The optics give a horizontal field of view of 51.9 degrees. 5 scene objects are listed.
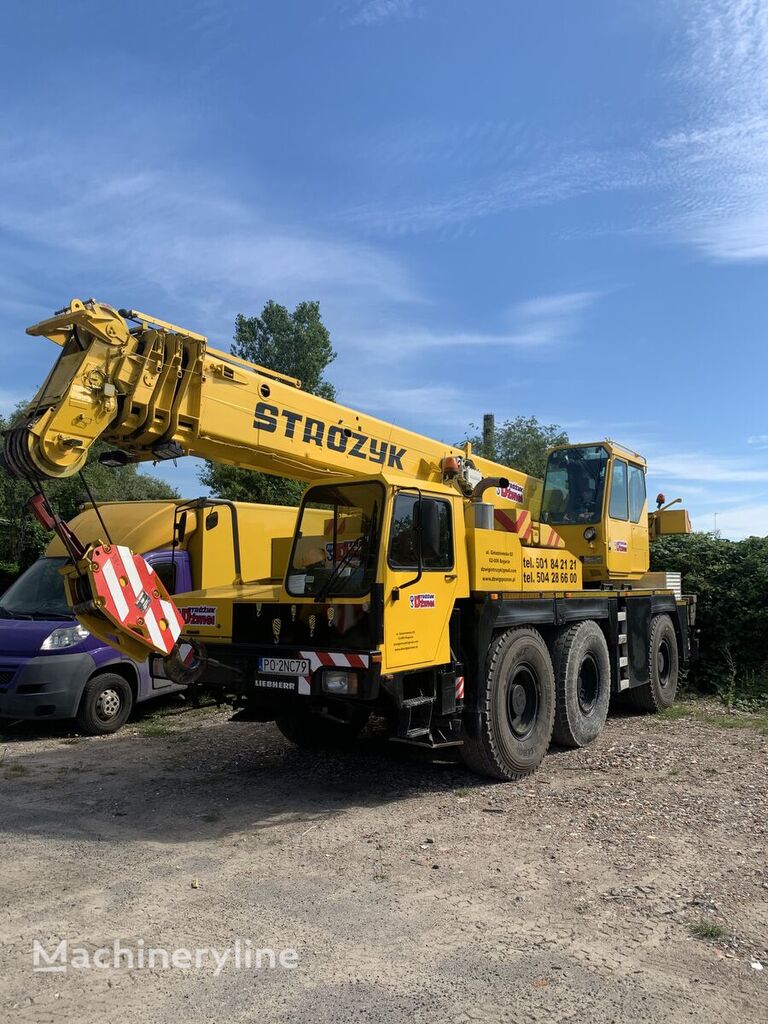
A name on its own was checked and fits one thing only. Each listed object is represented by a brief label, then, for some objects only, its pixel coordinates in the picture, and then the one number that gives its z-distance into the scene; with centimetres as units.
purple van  851
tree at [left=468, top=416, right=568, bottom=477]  3441
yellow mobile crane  590
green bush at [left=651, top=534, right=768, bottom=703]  1305
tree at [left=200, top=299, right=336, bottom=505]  3438
